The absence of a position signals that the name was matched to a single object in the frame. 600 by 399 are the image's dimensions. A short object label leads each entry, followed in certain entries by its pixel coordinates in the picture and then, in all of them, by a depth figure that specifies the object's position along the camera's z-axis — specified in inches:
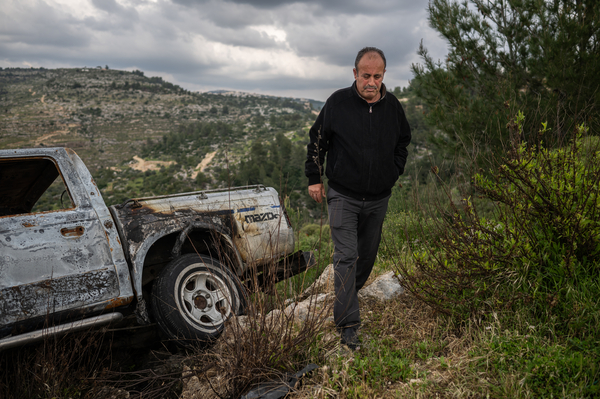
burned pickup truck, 107.2
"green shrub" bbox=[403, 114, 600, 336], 102.0
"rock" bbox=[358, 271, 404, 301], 148.6
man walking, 115.5
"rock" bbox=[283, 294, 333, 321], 138.5
